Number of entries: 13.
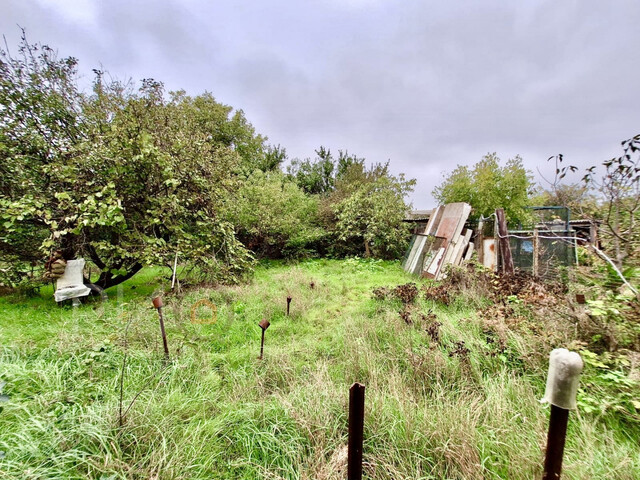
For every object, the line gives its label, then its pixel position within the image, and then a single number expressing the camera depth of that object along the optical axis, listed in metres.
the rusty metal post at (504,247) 5.15
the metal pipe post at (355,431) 0.97
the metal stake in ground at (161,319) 2.18
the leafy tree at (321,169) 17.14
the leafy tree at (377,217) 9.81
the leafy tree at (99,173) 4.11
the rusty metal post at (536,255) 5.01
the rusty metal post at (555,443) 0.74
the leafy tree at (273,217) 8.99
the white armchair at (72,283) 4.12
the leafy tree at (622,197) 2.22
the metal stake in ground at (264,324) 2.36
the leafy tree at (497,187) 10.18
